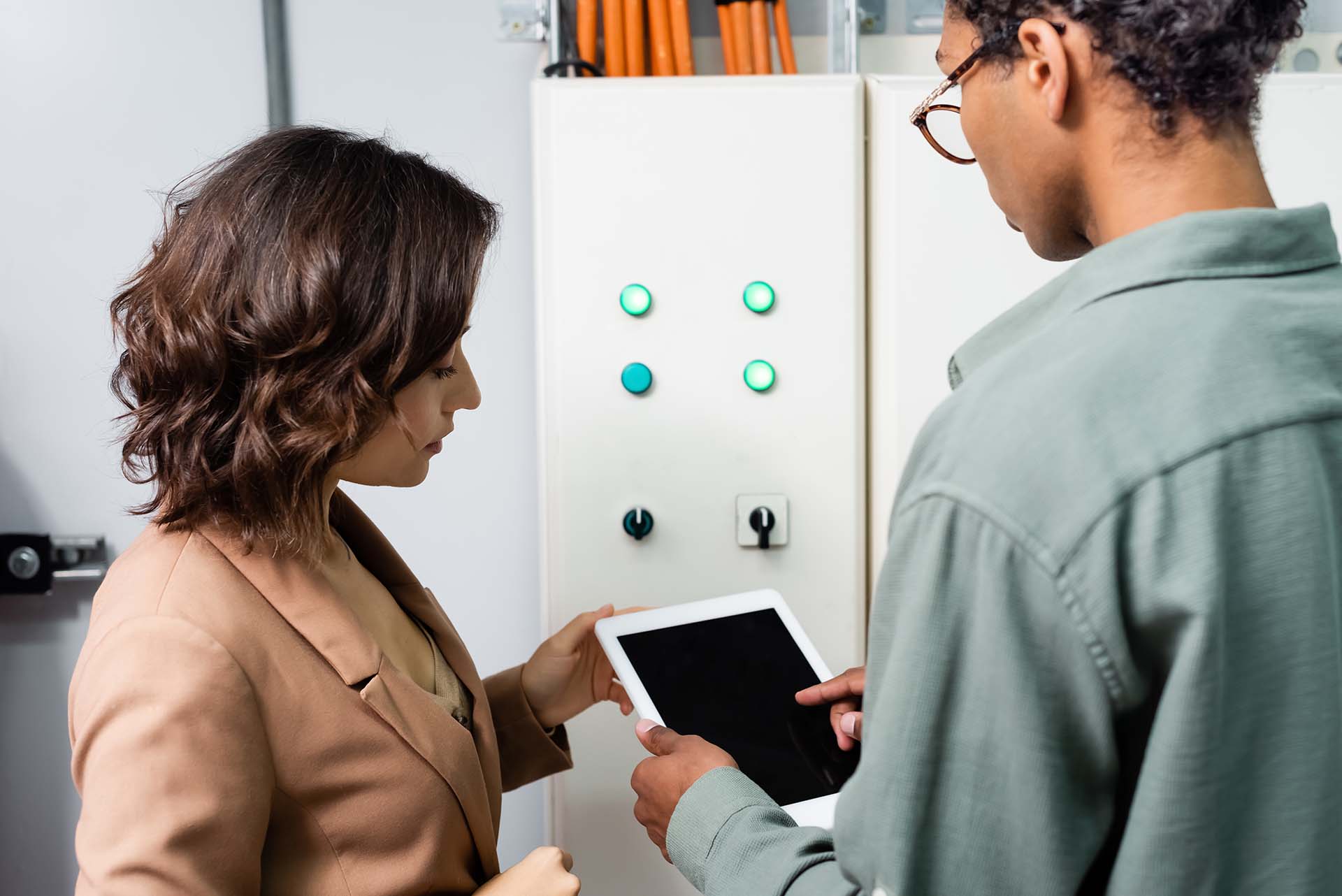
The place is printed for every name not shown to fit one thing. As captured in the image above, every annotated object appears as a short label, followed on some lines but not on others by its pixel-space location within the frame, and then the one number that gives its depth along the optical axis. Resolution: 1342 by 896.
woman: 0.73
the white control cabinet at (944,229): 1.28
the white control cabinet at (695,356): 1.26
